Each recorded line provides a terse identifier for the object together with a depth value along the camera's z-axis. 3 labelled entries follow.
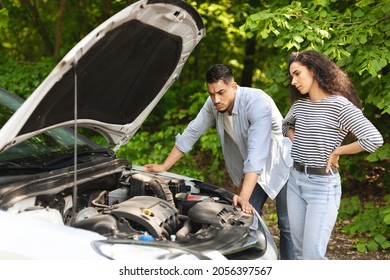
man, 4.41
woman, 3.97
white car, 3.23
